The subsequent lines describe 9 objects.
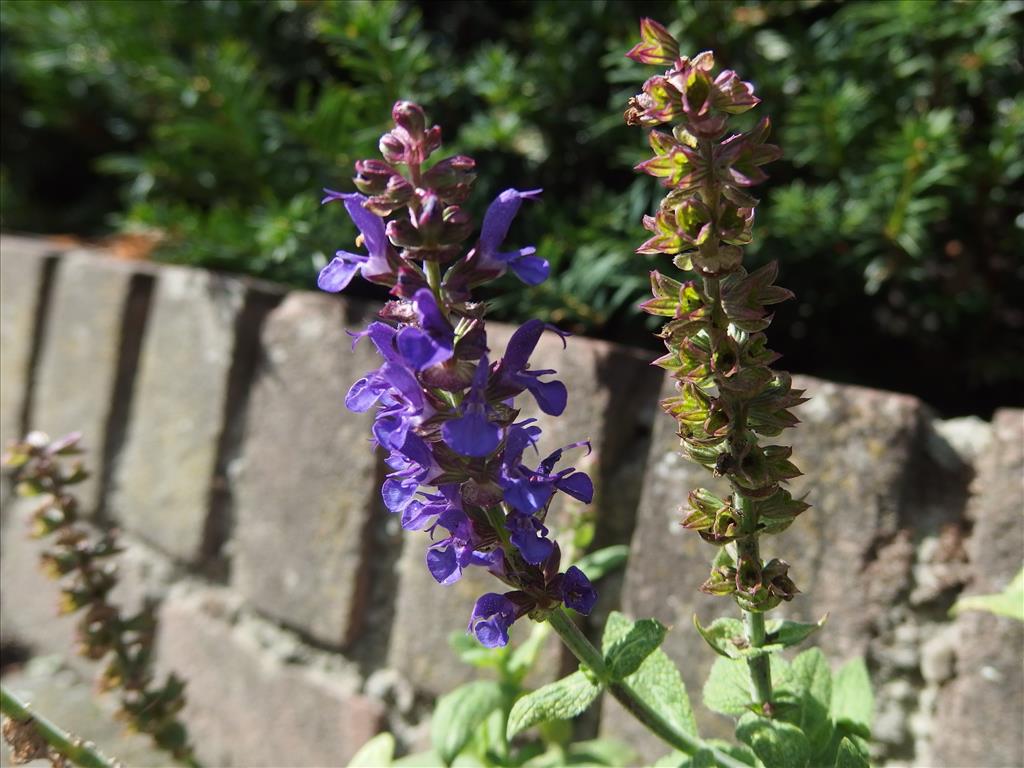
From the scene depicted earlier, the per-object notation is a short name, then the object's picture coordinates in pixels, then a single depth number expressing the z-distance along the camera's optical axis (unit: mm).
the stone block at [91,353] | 510
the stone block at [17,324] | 539
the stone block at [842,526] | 381
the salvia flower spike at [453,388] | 273
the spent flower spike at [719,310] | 269
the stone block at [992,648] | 367
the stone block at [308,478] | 446
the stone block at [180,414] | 479
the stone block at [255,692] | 444
